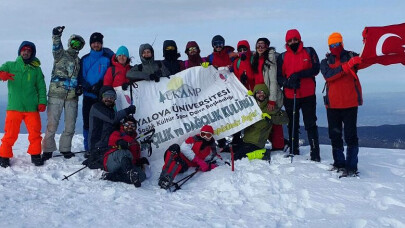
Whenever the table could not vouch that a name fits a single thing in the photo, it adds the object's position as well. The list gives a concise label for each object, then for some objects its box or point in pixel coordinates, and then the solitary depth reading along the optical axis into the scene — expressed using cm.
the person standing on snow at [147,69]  743
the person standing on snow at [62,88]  741
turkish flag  624
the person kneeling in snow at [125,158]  615
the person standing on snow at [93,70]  758
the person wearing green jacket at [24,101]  691
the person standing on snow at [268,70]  760
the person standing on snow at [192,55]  811
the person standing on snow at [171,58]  791
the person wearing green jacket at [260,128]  762
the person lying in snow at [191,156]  613
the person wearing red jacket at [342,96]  630
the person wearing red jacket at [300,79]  702
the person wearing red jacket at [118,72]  747
